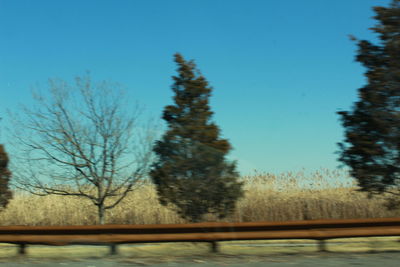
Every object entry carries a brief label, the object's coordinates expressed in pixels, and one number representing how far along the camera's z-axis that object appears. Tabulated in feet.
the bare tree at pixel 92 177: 48.42
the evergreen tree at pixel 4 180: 47.52
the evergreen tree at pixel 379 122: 38.81
